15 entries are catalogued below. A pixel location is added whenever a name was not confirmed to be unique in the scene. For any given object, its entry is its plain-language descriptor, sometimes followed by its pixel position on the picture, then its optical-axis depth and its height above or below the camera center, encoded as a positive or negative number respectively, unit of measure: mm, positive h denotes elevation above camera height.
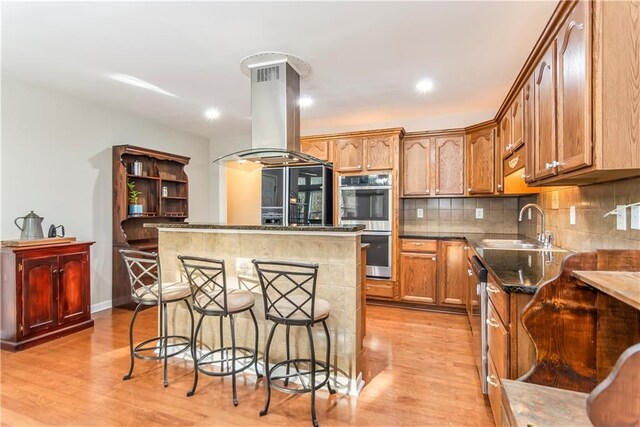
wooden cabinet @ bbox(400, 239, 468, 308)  3865 -724
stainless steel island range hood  2840 +899
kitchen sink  2686 -301
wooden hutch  4031 +203
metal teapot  3111 -129
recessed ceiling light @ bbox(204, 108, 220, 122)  4262 +1351
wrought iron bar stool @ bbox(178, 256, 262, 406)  2109 -627
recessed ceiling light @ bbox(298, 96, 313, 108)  3780 +1331
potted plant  4184 +137
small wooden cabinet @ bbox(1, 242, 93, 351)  2865 -750
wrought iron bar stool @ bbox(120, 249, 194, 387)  2330 -604
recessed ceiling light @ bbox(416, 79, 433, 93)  3277 +1309
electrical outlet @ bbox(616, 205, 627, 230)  1644 -30
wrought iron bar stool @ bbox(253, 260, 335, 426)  1938 -635
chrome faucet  2846 -221
